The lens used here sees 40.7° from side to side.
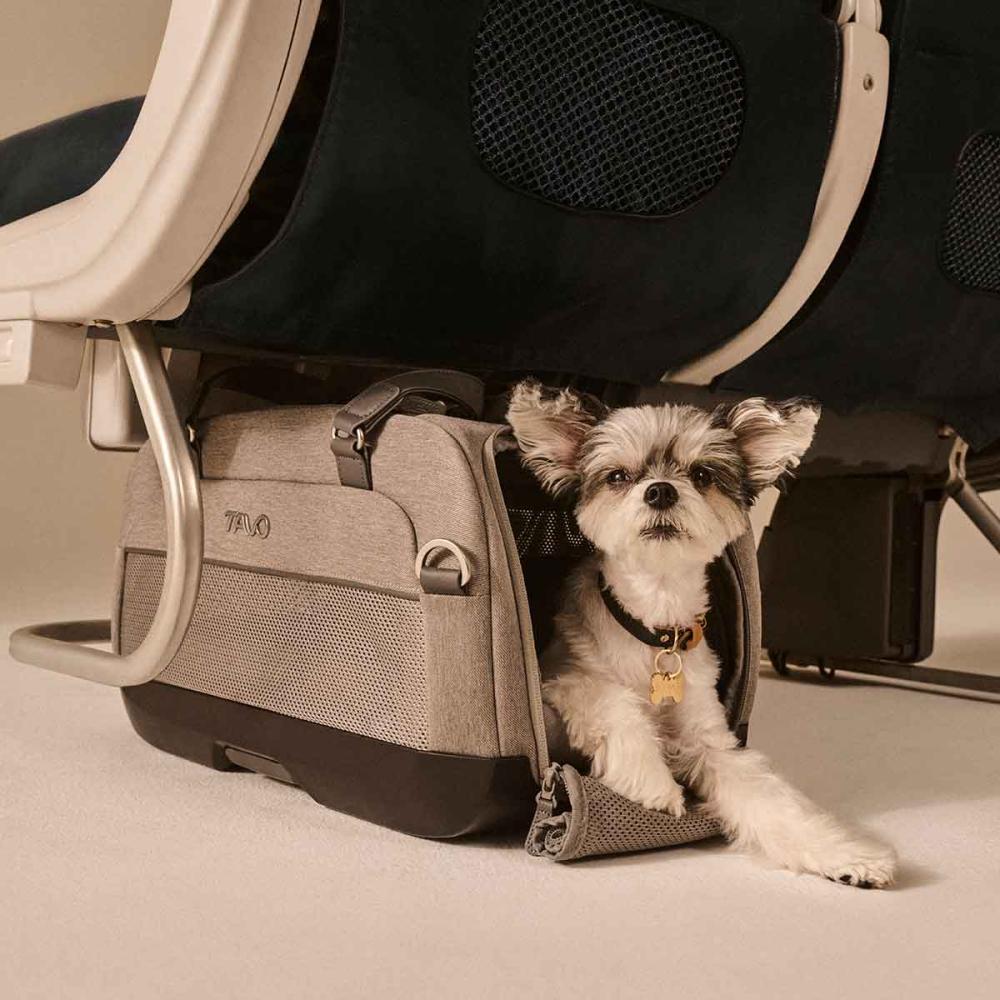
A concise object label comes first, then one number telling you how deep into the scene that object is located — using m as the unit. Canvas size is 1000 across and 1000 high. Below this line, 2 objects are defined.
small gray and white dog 1.45
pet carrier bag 1.38
